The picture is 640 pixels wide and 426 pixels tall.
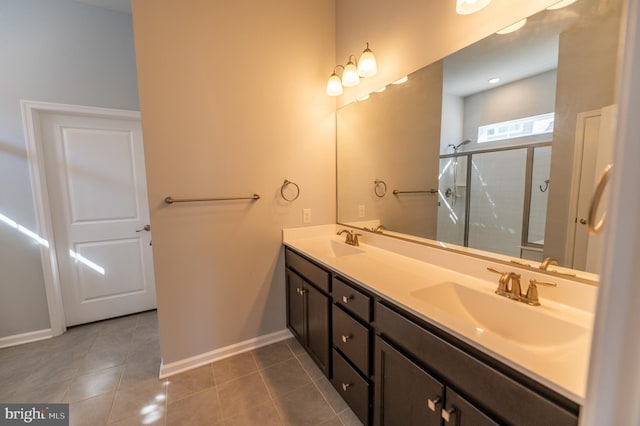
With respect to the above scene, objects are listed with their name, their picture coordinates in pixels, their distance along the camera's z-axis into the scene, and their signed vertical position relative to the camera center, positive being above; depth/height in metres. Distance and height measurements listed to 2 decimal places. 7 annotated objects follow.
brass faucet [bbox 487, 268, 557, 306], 1.08 -0.43
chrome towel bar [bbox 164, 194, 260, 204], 1.82 -0.07
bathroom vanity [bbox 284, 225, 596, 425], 0.76 -0.56
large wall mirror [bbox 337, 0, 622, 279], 1.03 +0.22
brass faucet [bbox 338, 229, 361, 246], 2.12 -0.41
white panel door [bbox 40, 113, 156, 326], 2.43 -0.21
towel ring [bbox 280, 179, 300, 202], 2.22 -0.01
